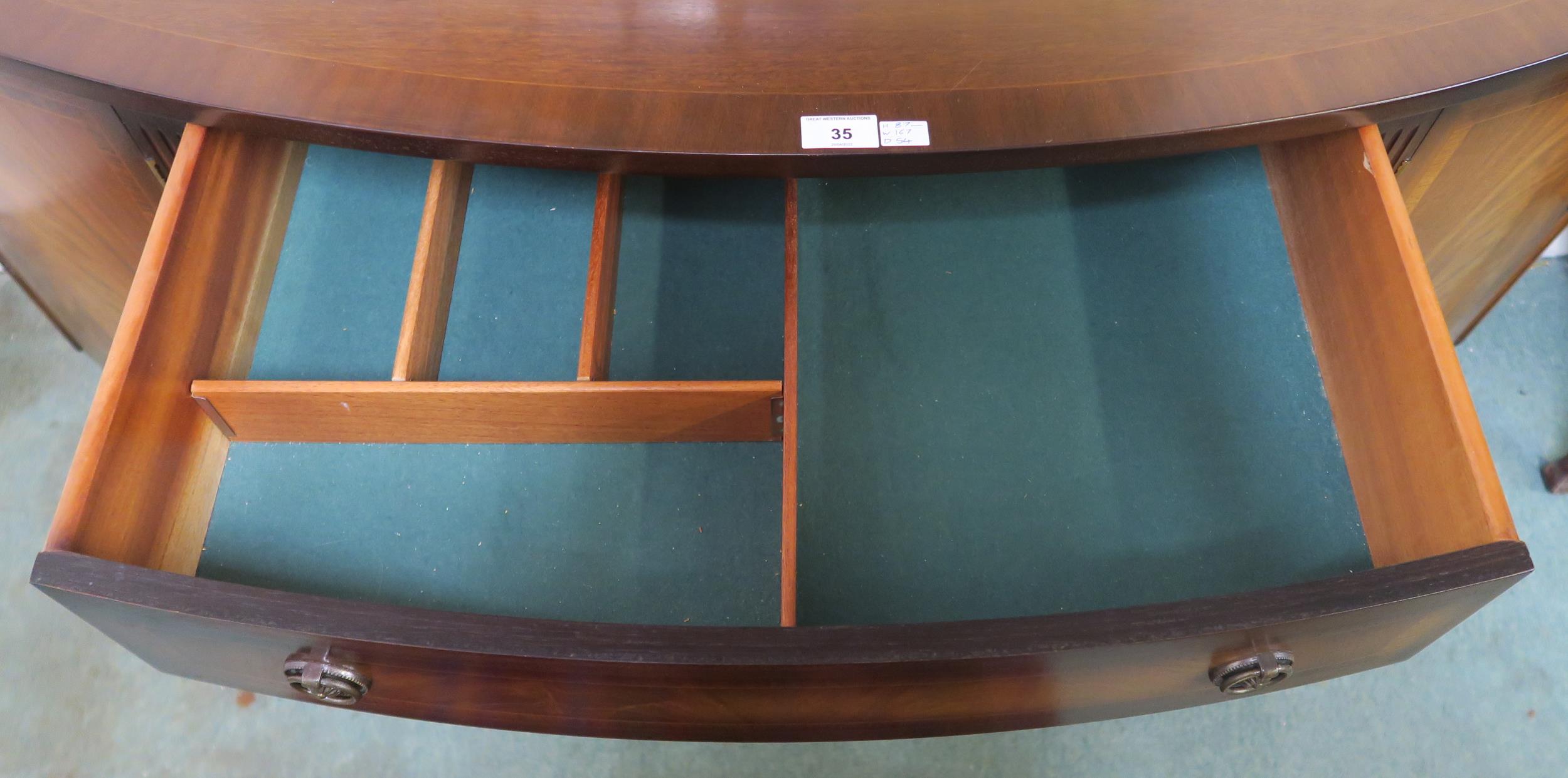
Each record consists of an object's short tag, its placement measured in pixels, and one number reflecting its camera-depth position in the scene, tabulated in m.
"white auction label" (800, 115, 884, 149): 0.93
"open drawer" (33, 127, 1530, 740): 0.84
